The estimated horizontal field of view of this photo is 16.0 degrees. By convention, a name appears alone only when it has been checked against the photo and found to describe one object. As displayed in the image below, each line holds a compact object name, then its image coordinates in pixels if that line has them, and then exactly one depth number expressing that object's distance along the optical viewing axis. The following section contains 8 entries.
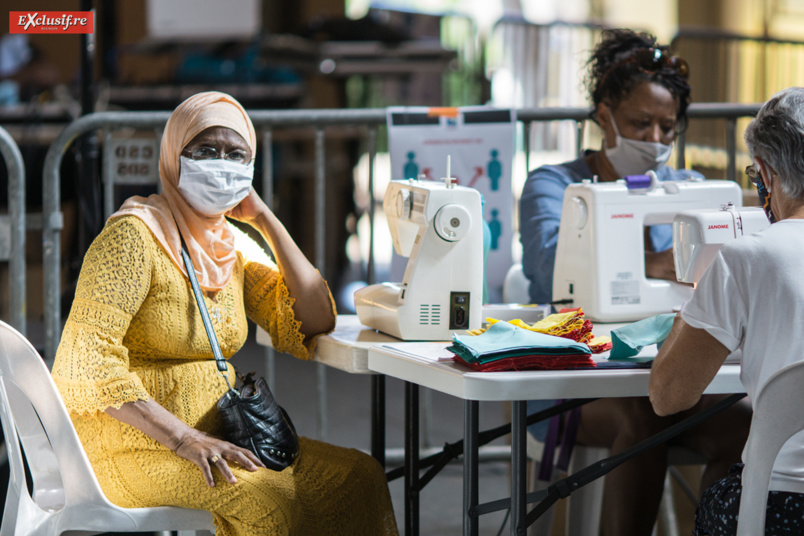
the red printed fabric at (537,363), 5.06
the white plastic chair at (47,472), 5.12
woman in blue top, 5.65
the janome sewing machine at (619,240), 5.53
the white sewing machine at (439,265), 5.36
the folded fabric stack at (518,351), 5.05
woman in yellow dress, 5.22
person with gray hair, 4.91
